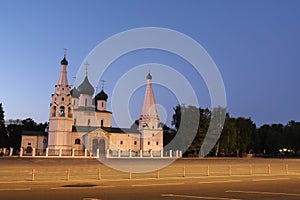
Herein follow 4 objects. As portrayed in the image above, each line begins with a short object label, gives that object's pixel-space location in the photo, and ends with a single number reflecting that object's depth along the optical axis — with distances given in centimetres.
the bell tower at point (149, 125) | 8644
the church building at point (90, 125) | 7581
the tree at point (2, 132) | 7694
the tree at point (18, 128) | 9444
